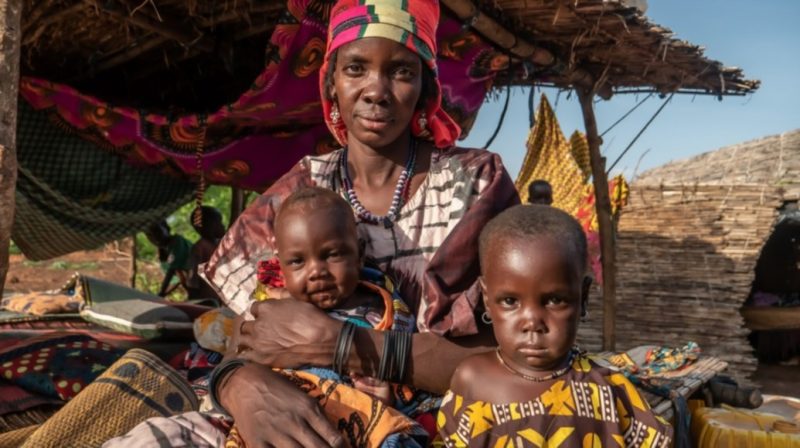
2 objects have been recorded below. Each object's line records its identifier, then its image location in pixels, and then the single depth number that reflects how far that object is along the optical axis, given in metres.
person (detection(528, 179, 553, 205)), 6.87
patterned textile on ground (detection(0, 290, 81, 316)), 4.31
